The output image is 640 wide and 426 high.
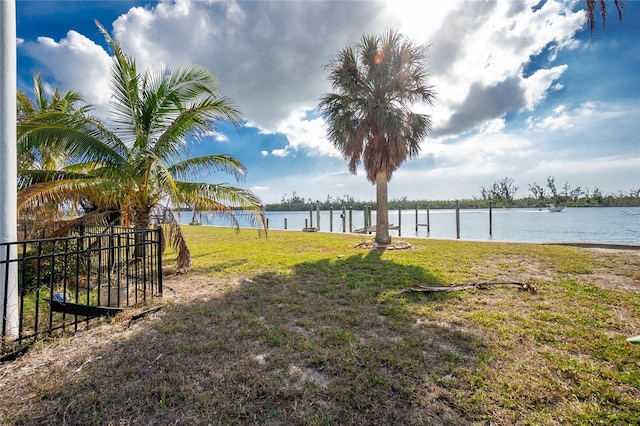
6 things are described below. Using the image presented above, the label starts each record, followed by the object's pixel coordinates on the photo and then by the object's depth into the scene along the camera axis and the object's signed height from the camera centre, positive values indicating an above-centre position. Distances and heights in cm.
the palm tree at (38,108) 493 +294
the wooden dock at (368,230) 1936 -112
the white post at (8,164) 296 +58
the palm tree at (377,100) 982 +433
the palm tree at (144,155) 509 +134
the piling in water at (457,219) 1655 -34
